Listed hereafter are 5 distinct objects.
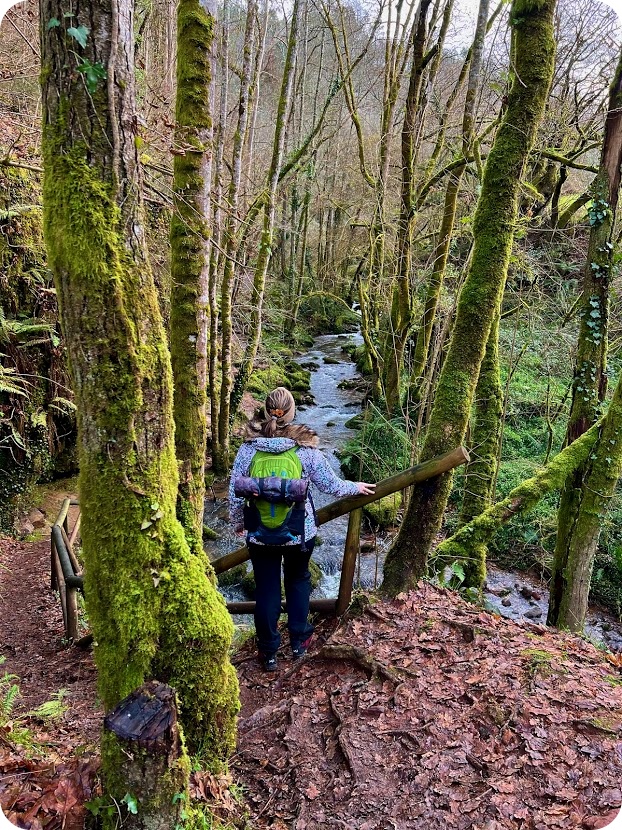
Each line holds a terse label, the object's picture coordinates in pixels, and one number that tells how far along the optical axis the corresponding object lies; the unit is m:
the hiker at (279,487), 3.72
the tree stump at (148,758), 1.97
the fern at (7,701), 3.24
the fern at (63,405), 8.46
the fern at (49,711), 3.46
